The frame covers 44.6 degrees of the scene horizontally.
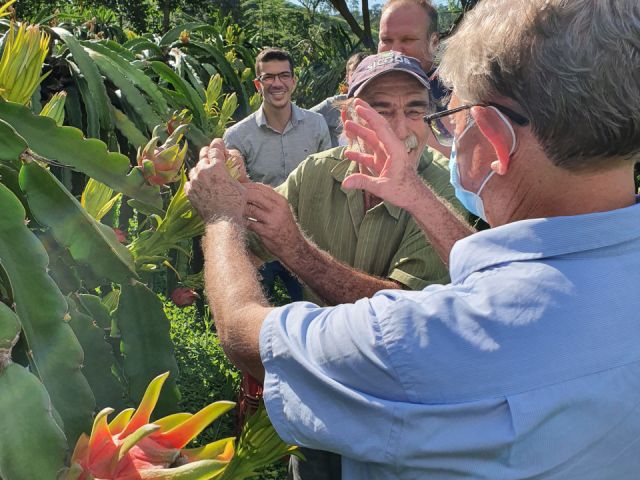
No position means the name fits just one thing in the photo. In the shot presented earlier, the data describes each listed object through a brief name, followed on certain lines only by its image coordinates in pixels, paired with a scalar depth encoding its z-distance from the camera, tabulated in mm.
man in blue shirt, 805
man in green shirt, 1476
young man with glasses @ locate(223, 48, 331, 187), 3682
